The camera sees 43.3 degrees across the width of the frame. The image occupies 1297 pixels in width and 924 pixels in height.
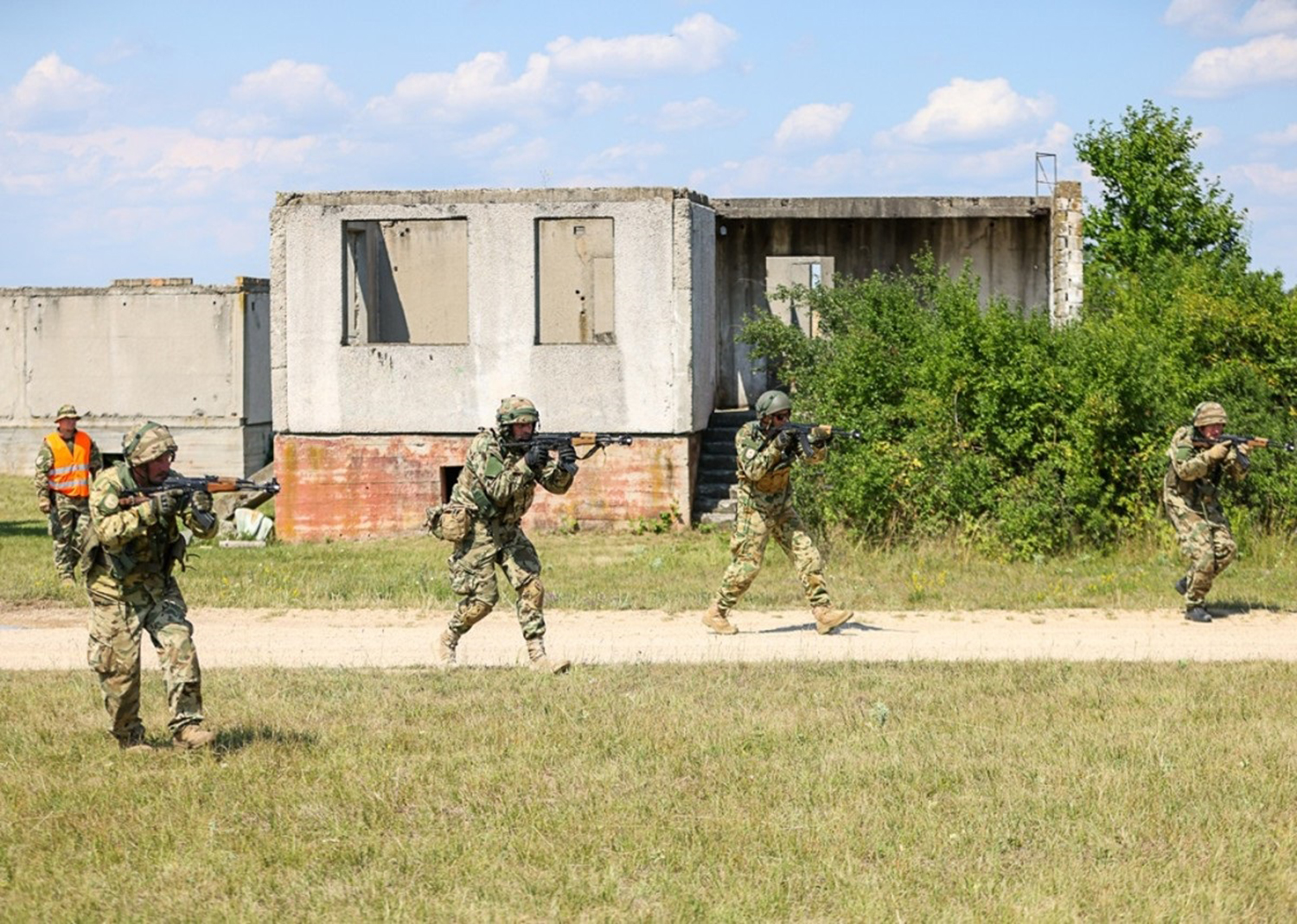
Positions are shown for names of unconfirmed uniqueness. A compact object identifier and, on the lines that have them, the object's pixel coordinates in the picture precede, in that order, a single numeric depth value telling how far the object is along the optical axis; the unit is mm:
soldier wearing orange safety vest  15023
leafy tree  30781
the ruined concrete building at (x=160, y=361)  28875
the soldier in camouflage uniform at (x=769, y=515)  12164
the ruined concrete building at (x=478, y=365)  20047
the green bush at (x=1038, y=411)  16594
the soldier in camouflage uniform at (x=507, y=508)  10797
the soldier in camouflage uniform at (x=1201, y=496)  12930
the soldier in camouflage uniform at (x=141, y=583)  8266
